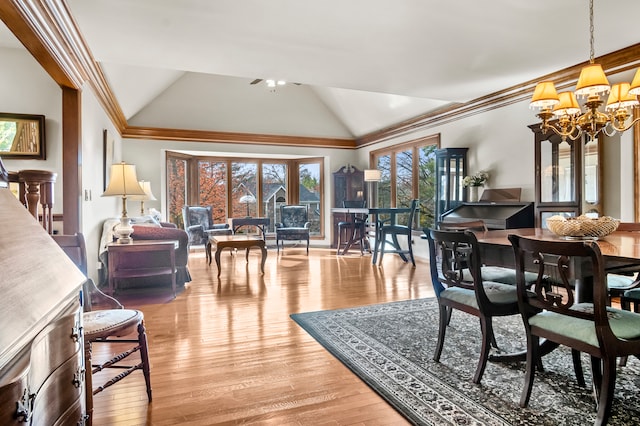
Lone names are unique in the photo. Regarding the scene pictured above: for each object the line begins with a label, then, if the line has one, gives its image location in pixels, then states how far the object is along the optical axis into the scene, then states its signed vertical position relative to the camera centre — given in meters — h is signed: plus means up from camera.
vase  5.75 +0.25
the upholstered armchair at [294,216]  8.91 -0.07
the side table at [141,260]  4.20 -0.52
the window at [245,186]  8.55 +0.66
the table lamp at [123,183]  3.96 +0.33
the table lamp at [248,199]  9.12 +0.34
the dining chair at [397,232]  6.15 -0.33
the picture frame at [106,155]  5.33 +0.85
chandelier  2.46 +0.77
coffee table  5.33 -0.41
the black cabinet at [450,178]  5.90 +0.51
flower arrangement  5.54 +0.46
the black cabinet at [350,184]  8.91 +0.66
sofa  4.53 -0.40
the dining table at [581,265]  1.63 -0.22
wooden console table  7.74 -0.17
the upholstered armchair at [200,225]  7.55 -0.22
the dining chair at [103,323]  1.75 -0.52
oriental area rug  1.78 -0.94
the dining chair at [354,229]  7.54 -0.34
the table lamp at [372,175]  7.86 +0.75
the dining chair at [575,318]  1.54 -0.50
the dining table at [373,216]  6.45 -0.07
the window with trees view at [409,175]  6.97 +0.72
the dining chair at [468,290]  2.08 -0.47
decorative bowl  2.19 -0.10
